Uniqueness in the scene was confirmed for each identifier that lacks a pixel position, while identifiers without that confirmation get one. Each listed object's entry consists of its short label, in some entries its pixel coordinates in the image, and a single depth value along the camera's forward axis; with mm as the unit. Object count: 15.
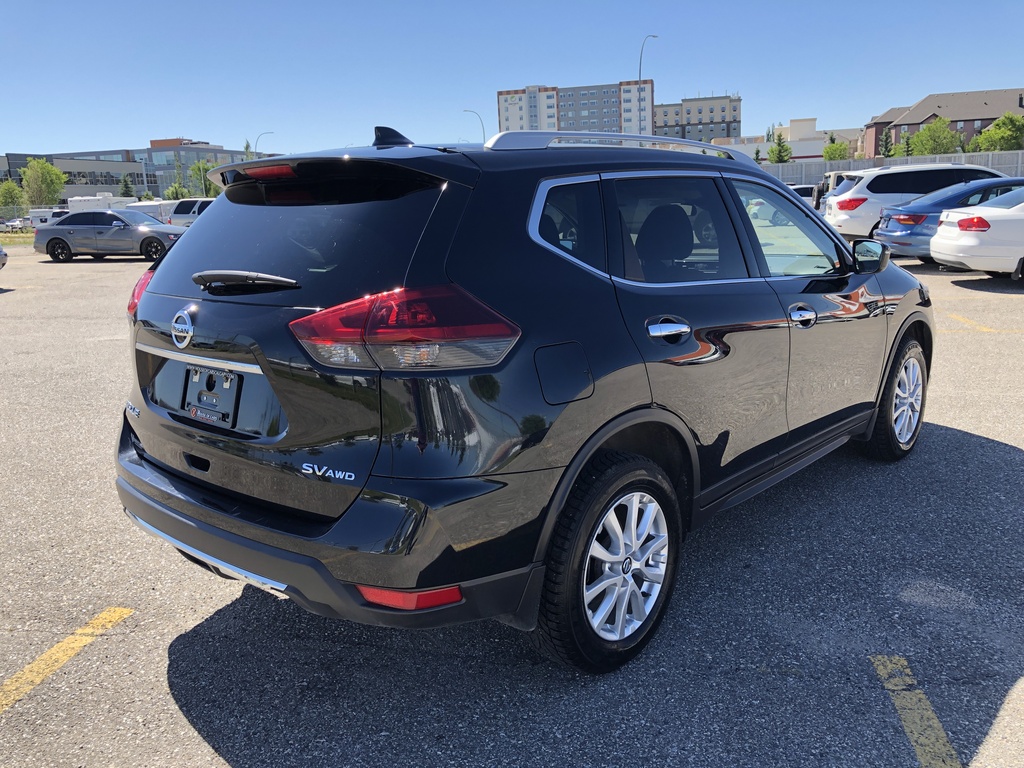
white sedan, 11508
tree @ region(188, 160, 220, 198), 89412
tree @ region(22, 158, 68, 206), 103638
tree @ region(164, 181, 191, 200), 105938
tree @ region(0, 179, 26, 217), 109500
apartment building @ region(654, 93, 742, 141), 187875
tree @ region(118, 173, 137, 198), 125188
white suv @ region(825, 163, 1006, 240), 16938
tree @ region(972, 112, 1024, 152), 94000
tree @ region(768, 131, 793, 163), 105750
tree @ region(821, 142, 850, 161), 126438
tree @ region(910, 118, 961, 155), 103750
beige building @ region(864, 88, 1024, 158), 122688
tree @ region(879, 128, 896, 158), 122462
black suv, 2305
